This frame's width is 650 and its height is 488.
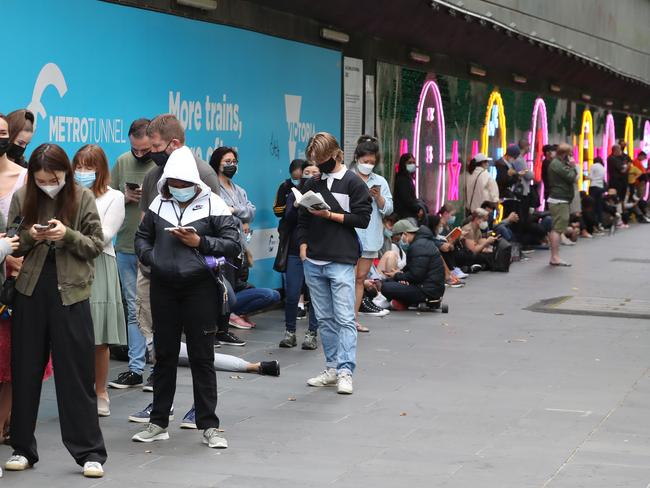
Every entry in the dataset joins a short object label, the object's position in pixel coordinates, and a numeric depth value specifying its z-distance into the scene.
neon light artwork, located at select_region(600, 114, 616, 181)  32.84
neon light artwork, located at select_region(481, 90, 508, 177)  21.80
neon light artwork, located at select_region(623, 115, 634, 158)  36.48
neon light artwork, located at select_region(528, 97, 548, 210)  25.08
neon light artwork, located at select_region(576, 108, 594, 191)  29.77
